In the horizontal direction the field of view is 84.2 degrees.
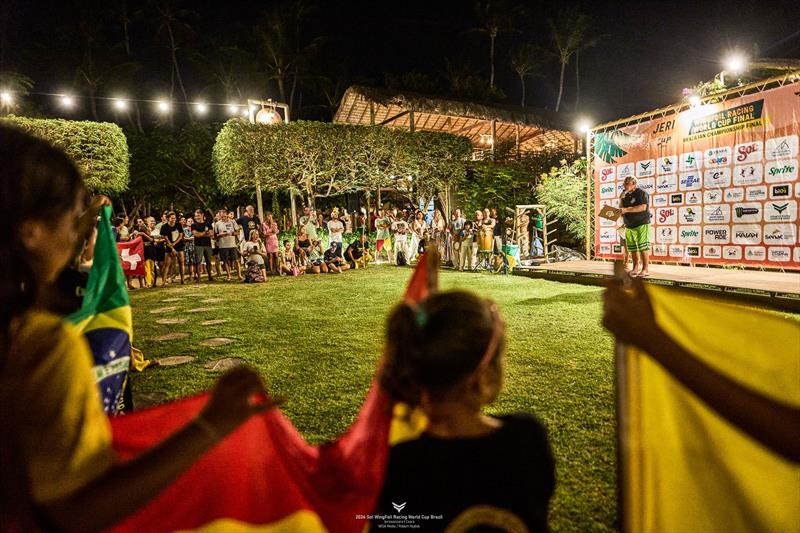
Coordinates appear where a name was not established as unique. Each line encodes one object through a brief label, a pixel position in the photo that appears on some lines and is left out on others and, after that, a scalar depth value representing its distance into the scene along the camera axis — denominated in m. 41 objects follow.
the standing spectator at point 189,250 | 12.91
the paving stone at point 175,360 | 5.00
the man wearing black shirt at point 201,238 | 12.87
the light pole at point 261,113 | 16.62
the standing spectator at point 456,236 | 14.85
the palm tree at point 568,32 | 38.47
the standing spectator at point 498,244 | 13.32
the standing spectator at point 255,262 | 11.98
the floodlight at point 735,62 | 9.41
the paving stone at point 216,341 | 5.80
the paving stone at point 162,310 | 8.08
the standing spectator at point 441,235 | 16.05
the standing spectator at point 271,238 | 13.88
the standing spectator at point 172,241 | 12.48
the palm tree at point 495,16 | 38.00
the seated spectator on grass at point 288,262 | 13.71
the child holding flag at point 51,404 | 0.81
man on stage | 9.16
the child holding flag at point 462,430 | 1.13
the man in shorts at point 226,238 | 13.00
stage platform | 6.75
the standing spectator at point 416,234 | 17.03
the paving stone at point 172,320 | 7.28
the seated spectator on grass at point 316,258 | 14.10
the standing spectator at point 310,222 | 14.59
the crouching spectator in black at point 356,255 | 15.72
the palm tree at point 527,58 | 40.19
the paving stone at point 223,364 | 4.78
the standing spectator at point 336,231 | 14.96
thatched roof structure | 19.95
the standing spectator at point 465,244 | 14.28
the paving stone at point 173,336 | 6.11
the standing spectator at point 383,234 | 17.50
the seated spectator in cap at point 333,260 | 14.36
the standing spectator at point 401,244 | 16.77
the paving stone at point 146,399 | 3.74
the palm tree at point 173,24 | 32.81
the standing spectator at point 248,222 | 13.59
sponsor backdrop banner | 8.60
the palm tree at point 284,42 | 31.48
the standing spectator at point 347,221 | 18.66
